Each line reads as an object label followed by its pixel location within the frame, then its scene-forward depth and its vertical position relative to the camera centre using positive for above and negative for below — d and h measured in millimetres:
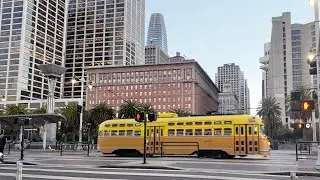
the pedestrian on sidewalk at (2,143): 21031 -1111
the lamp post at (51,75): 57938 +7209
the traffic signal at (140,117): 21016 +378
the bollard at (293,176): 6340 -822
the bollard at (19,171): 8719 -1078
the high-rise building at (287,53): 161625 +31018
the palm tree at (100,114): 77688 +1937
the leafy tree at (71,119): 87600 +986
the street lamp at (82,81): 48306 +5232
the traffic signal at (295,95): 18297 +1431
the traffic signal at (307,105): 17016 +898
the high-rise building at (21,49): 176500 +34226
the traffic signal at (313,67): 18578 +2821
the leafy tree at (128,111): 80125 +2659
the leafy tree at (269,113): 84812 +2770
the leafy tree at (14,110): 97056 +3269
